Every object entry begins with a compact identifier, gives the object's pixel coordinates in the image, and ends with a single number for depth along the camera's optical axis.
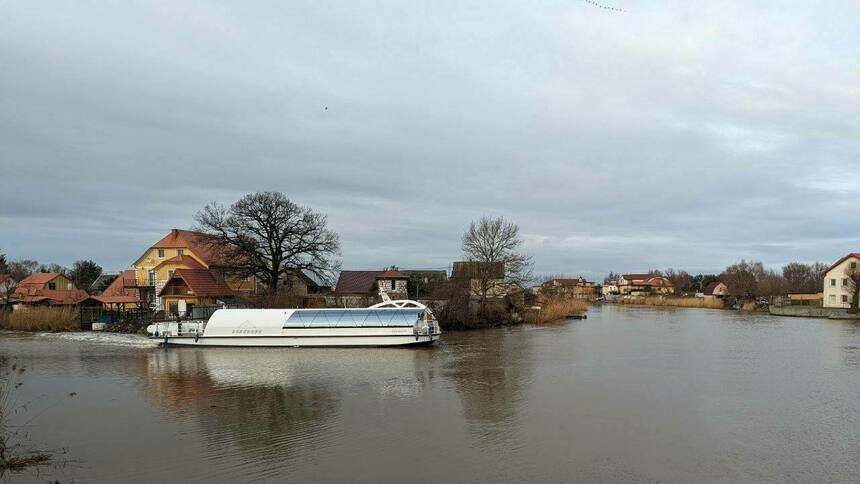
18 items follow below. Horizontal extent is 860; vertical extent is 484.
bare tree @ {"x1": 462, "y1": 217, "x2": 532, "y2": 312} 51.75
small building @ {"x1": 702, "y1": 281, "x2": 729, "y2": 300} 126.50
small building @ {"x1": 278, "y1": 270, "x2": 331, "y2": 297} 48.66
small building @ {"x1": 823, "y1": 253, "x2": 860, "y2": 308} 71.56
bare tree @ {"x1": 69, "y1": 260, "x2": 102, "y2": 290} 89.35
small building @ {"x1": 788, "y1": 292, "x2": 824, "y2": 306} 82.58
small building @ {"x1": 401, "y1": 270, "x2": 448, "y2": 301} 48.00
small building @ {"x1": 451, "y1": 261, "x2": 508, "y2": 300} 51.31
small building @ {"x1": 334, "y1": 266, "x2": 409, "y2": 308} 48.28
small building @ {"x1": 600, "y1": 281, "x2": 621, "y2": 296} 165.75
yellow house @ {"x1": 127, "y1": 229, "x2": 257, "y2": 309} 50.59
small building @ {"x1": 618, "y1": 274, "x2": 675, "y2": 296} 146.89
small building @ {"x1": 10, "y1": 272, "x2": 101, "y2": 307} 56.69
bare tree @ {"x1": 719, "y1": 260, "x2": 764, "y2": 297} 93.85
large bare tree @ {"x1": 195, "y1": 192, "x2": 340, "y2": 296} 46.12
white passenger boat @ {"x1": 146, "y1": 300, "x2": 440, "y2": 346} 31.89
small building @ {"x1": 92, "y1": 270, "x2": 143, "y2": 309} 52.72
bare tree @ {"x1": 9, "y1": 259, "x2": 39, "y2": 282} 74.96
